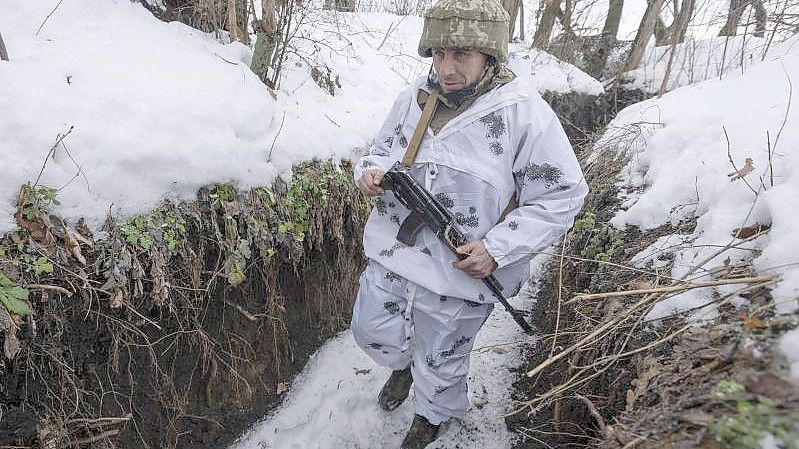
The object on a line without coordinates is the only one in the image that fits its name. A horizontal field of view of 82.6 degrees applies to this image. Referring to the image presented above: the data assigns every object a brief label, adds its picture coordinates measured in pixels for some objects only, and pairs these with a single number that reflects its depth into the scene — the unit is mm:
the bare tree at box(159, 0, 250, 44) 3012
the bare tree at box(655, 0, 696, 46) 6984
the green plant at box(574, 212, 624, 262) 2434
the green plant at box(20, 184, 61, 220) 1750
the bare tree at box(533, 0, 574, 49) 9008
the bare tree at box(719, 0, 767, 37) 5305
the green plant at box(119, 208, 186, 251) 1982
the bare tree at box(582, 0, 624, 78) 9633
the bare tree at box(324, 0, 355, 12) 5321
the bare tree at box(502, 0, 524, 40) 7429
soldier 1901
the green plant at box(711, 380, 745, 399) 1008
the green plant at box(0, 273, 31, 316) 1532
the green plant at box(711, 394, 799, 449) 865
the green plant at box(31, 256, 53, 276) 1698
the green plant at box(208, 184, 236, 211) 2301
